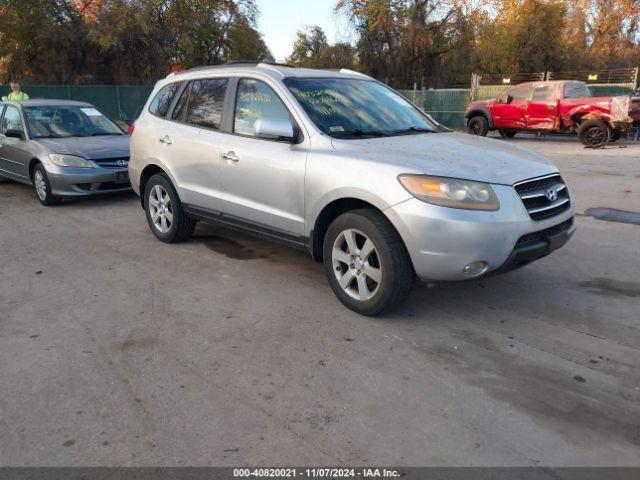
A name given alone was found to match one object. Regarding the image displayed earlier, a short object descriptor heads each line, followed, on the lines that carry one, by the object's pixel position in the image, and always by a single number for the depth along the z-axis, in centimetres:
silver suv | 356
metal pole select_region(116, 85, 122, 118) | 2305
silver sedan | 765
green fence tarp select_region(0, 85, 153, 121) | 2056
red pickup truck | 1486
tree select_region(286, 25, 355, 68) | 3440
